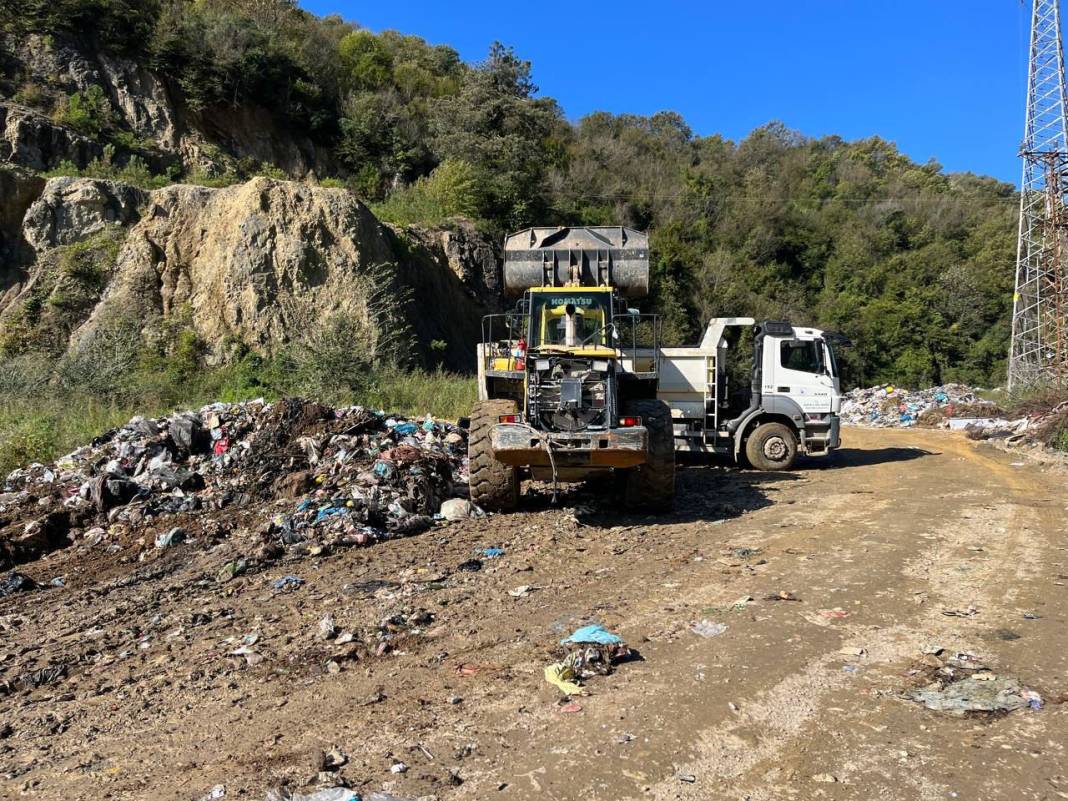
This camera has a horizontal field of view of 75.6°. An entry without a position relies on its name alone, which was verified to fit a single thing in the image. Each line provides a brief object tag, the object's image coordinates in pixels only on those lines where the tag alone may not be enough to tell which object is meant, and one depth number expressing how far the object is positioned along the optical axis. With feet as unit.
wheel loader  21.83
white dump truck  37.17
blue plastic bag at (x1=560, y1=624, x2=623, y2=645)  13.70
